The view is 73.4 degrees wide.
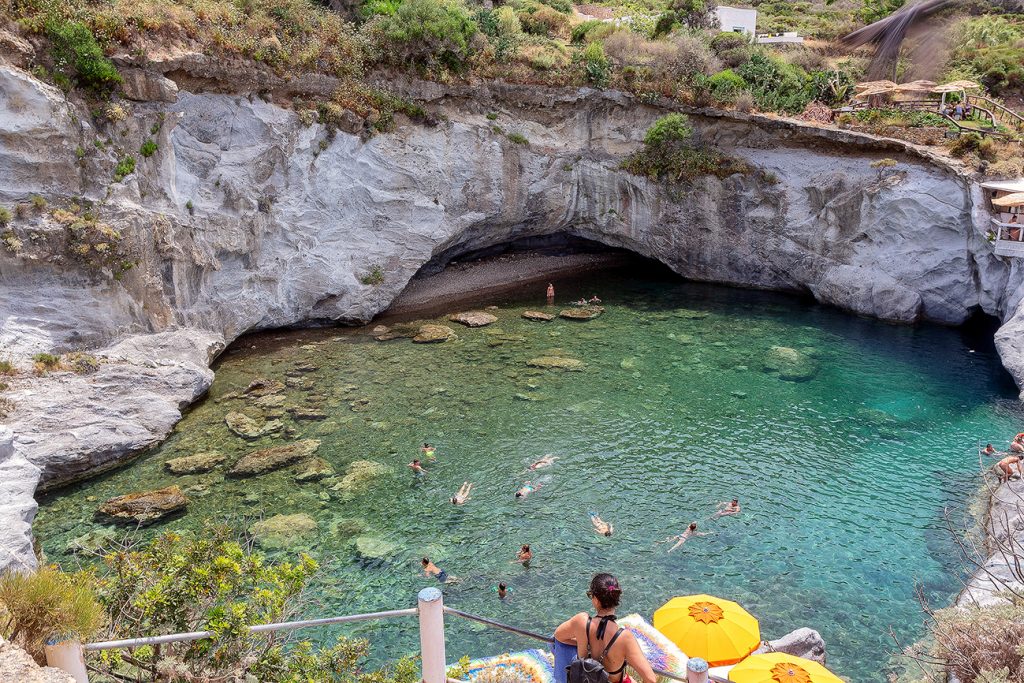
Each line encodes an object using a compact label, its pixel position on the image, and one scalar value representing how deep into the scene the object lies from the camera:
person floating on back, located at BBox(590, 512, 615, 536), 16.28
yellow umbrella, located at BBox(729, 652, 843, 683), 10.33
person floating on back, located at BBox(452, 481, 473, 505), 17.48
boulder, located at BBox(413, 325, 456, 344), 27.47
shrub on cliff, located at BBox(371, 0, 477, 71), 28.89
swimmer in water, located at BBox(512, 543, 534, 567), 15.22
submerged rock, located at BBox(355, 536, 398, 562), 15.40
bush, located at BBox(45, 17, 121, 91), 20.91
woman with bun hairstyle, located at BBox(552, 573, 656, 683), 6.24
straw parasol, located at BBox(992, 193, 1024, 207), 24.12
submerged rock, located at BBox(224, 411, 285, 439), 20.27
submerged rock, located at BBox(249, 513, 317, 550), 15.71
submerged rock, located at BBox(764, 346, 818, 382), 24.86
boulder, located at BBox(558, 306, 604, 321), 30.44
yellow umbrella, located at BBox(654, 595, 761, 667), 11.49
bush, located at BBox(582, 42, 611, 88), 33.22
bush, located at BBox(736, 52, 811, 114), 34.97
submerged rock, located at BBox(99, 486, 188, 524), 16.38
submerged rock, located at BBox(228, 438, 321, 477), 18.44
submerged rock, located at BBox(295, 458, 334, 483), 18.28
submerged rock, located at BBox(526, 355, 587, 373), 25.22
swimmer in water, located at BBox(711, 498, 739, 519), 16.94
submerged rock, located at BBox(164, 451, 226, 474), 18.41
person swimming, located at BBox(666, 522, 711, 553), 15.95
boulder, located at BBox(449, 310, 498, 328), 29.47
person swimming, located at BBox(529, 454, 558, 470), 18.91
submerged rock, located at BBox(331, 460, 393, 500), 17.91
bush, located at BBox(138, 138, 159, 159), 22.92
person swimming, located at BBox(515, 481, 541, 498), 17.73
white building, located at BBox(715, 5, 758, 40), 47.19
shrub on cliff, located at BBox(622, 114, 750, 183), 33.31
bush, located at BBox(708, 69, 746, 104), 33.53
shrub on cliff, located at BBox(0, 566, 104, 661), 6.09
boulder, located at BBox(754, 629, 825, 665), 12.15
